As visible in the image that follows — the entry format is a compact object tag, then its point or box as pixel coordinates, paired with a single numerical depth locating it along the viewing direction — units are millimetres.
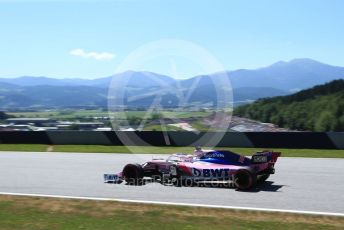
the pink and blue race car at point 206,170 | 13664
